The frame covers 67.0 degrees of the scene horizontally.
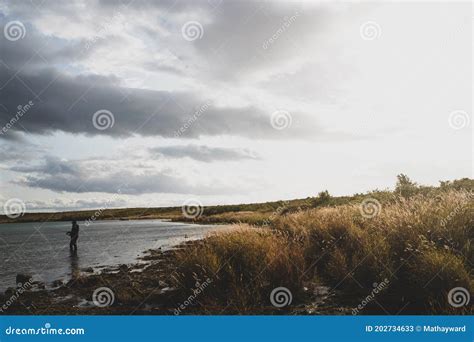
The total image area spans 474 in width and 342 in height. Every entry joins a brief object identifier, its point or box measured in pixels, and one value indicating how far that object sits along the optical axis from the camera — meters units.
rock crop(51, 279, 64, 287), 14.14
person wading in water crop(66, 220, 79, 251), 27.39
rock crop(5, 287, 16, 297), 13.13
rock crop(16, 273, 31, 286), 15.14
